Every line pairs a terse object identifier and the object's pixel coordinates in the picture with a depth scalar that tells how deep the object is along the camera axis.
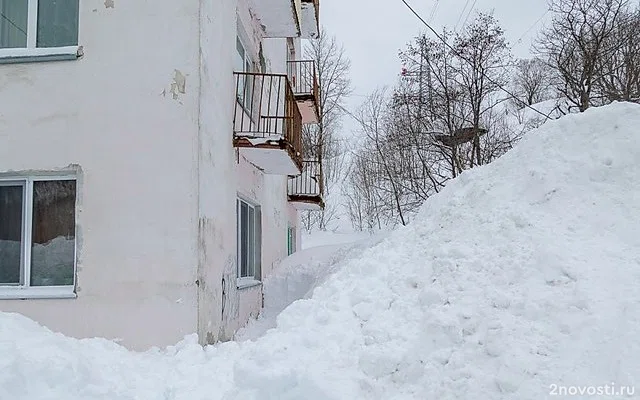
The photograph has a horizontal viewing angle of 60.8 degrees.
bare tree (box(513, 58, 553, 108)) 30.78
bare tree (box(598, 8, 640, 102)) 15.59
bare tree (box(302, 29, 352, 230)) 32.31
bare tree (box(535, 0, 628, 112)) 16.03
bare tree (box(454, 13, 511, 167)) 17.25
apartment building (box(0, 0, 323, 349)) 6.02
